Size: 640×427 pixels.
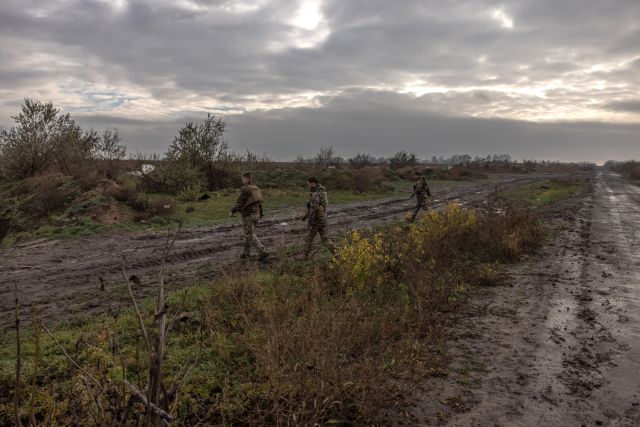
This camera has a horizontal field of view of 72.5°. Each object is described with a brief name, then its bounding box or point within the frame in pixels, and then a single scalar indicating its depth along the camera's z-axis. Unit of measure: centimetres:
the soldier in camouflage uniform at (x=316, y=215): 965
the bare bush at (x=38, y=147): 2186
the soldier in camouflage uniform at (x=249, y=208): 998
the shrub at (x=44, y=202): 1650
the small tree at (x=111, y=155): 2342
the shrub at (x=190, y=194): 2155
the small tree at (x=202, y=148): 2600
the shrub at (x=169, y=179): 2323
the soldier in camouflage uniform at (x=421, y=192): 1603
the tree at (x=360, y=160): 6134
